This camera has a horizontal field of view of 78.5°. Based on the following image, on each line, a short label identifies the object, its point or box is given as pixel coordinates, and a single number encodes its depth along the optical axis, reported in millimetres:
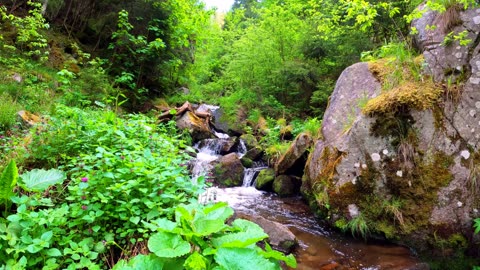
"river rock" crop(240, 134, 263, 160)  9148
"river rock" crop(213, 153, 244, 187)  7855
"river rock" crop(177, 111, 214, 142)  10234
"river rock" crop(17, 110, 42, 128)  4609
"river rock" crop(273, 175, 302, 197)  7191
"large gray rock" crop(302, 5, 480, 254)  4332
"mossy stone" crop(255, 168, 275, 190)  7586
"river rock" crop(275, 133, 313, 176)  7219
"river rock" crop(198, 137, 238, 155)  9828
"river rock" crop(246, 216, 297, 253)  4379
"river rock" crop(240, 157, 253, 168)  8766
